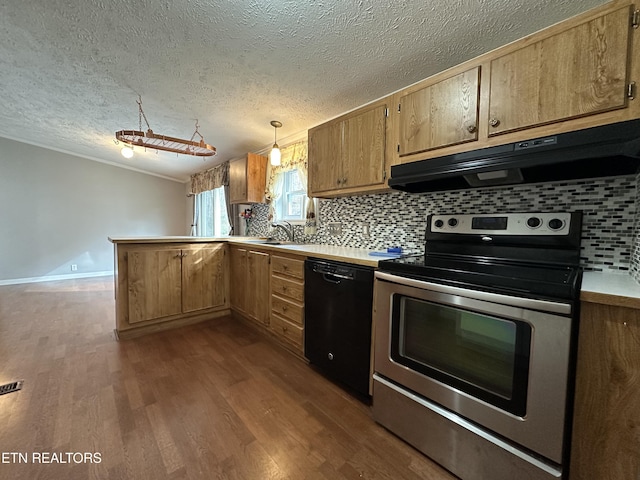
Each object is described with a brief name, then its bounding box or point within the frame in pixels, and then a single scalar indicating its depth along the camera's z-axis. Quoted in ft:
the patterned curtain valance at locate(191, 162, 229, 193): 14.31
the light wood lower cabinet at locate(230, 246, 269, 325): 8.01
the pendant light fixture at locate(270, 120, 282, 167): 8.24
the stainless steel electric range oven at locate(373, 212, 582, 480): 2.96
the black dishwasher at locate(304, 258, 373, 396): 5.10
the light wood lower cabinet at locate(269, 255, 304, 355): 6.67
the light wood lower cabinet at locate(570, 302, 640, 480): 2.68
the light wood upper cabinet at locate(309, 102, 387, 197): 5.93
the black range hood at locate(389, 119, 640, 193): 3.19
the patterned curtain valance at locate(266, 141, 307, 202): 9.41
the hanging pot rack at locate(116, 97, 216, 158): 7.80
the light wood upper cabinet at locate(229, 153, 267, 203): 11.19
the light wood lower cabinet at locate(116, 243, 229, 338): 7.94
